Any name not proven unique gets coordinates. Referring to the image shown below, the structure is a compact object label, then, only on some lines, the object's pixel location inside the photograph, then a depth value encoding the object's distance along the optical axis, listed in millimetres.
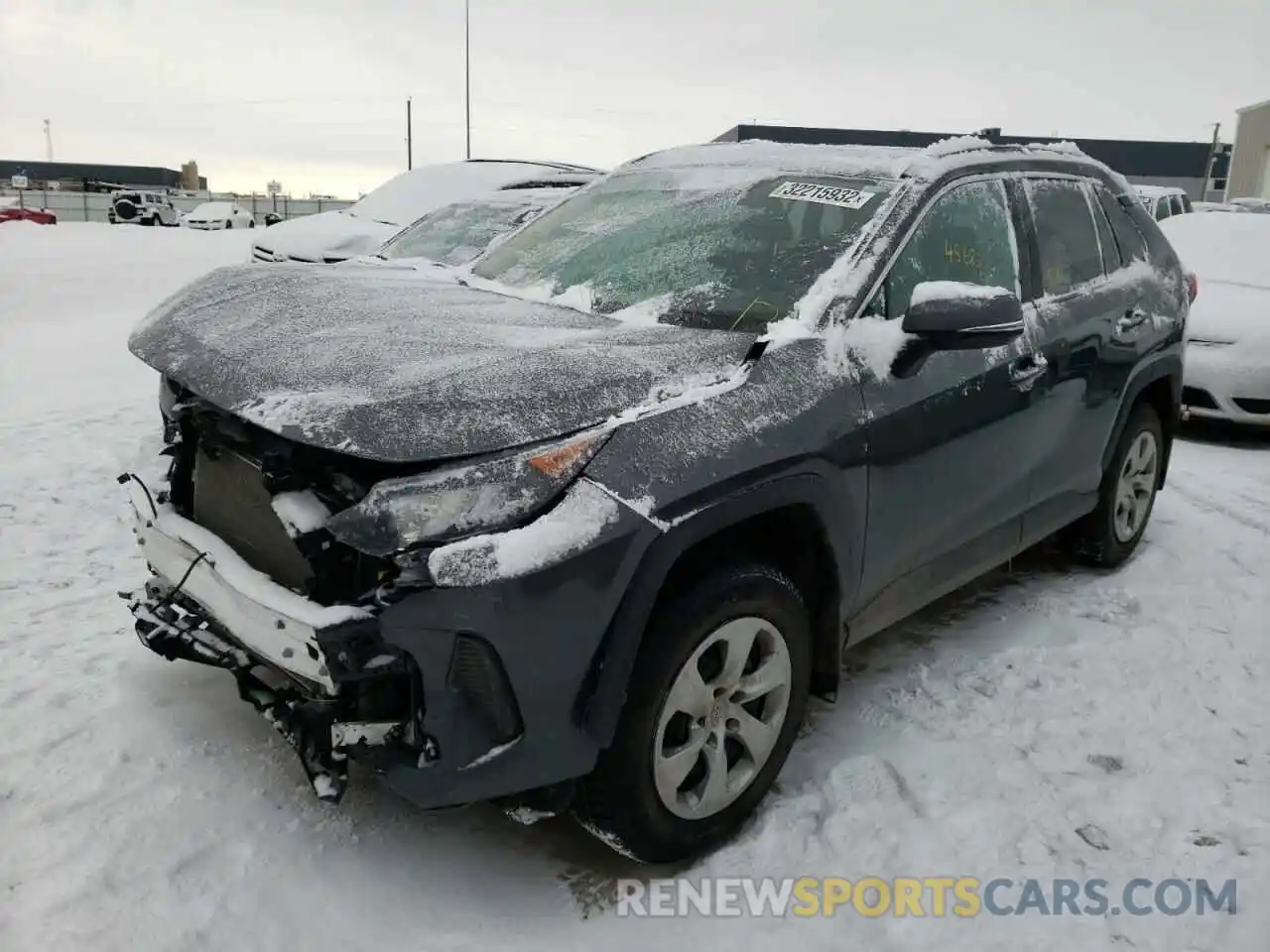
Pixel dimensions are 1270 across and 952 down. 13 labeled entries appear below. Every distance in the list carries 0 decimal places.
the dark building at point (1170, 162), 51375
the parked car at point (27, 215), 26956
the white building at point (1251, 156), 40969
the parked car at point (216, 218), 30891
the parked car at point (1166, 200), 15507
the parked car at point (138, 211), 34406
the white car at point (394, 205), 9727
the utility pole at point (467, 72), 25366
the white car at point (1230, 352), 7176
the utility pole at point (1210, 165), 47469
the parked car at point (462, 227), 7645
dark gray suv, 2172
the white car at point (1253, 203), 22275
